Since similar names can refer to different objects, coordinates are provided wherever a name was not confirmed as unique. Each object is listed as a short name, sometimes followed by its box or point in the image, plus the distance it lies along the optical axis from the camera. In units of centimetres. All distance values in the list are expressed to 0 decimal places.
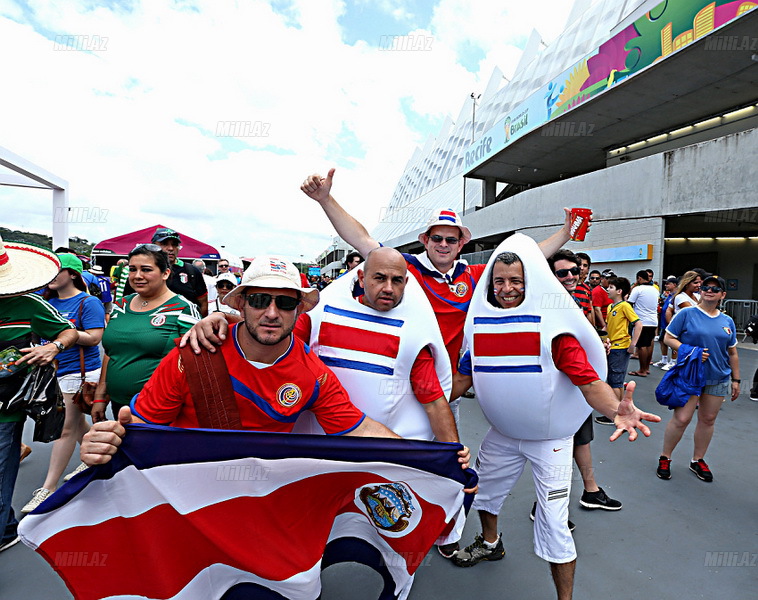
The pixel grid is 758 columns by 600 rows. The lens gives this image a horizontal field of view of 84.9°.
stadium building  955
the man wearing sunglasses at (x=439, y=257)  262
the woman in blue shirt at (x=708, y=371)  355
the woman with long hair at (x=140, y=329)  251
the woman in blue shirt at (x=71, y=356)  311
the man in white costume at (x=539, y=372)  210
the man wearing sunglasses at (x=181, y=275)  432
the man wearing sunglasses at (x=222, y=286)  605
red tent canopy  1063
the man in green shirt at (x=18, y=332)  224
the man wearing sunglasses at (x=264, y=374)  169
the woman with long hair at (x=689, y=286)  456
